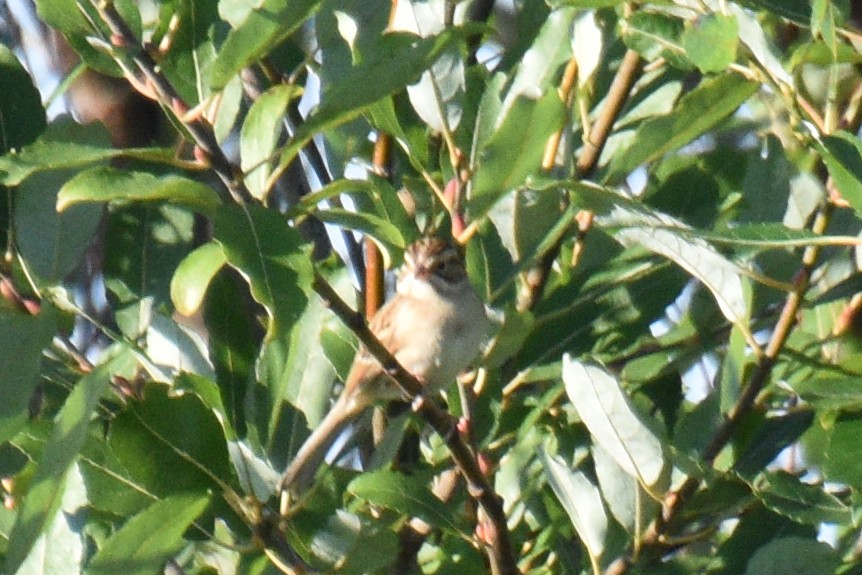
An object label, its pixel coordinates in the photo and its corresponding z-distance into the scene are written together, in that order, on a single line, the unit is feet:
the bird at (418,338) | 19.26
